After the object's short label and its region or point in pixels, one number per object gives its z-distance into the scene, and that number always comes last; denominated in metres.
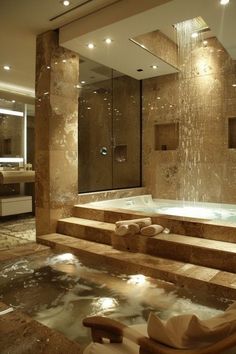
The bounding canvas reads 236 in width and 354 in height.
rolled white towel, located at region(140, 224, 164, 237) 2.95
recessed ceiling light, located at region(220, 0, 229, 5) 2.79
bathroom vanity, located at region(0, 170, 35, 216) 5.11
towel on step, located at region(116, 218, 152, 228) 3.10
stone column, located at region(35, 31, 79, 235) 3.77
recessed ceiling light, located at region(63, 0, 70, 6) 3.05
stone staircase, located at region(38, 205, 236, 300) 2.33
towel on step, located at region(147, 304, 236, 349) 0.90
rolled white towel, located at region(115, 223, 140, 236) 3.01
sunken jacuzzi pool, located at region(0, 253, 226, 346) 1.88
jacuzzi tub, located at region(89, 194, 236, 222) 4.26
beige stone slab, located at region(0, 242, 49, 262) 3.07
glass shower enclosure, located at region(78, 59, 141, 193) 5.57
